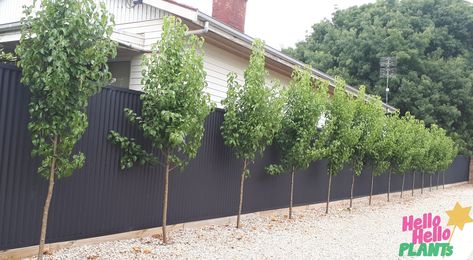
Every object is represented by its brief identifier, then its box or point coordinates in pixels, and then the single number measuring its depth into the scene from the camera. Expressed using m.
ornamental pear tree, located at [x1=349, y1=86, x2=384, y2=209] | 12.41
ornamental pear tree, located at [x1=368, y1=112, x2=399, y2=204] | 13.46
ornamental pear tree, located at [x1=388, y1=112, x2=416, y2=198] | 14.76
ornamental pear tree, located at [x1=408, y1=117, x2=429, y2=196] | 16.61
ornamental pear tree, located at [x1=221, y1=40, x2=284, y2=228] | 8.06
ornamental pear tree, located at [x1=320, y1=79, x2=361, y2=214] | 11.05
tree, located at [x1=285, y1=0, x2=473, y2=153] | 27.03
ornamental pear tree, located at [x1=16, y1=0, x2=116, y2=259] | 4.61
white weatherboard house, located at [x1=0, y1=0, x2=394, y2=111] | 8.76
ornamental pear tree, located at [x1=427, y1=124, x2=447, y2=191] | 19.11
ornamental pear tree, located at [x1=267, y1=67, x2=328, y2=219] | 9.62
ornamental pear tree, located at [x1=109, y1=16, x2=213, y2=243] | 6.26
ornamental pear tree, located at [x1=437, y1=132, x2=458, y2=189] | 20.52
